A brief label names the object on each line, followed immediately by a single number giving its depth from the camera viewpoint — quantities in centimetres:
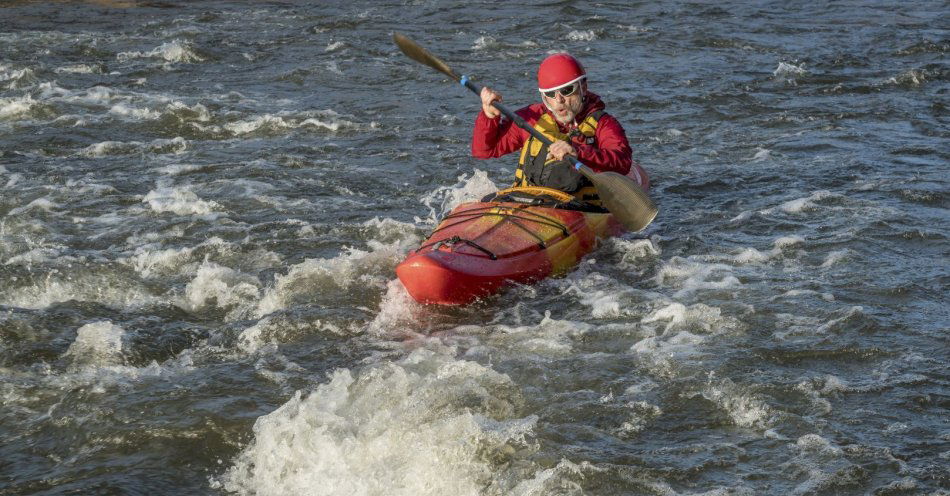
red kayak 1279
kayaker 1422
